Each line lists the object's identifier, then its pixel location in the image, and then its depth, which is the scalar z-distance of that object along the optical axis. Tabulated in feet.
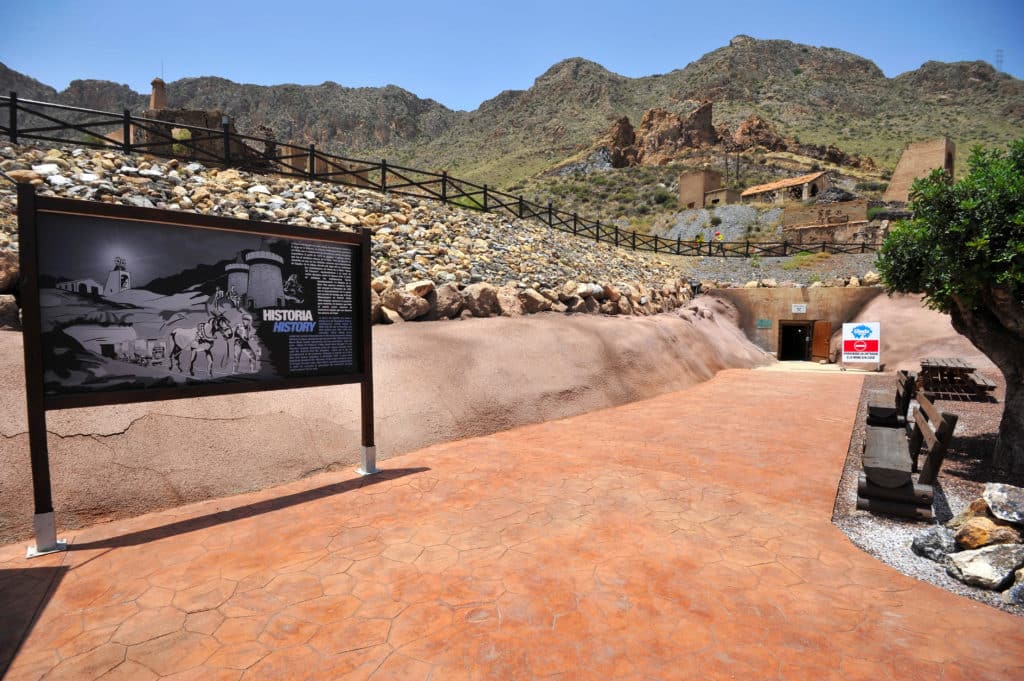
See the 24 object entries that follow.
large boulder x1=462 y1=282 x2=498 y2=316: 33.73
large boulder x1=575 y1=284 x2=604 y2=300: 41.68
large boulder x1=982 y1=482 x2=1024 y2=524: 12.09
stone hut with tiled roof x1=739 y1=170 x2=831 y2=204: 144.97
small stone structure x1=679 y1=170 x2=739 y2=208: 152.87
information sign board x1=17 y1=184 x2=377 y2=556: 12.69
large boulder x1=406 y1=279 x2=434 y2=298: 31.30
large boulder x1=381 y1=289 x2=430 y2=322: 30.01
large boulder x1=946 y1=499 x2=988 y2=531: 13.17
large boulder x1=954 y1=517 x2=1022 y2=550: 12.03
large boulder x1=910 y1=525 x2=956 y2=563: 12.38
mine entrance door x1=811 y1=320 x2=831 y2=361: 65.82
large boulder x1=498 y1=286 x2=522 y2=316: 35.40
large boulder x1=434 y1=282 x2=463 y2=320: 32.12
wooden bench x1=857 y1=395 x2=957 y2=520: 14.85
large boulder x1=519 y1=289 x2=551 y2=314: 36.94
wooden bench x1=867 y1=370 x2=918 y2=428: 21.22
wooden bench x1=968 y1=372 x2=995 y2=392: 24.79
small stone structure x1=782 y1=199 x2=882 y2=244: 95.55
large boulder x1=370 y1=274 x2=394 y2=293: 30.71
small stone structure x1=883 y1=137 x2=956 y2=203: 127.24
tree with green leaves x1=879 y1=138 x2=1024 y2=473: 16.99
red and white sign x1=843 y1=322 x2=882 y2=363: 55.93
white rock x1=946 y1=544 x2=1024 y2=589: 10.98
